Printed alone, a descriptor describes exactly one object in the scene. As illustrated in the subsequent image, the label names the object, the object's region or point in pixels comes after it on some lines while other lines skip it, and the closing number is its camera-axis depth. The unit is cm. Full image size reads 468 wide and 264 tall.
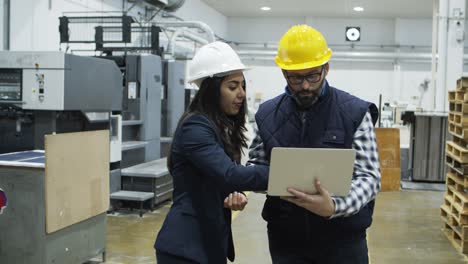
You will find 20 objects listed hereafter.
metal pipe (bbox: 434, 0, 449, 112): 742
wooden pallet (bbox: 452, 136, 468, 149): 465
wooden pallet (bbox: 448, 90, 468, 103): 443
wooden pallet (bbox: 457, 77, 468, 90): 456
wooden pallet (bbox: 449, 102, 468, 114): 442
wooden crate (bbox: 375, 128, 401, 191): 698
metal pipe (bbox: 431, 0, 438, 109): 782
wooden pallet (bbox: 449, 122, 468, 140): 438
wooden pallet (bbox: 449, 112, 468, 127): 444
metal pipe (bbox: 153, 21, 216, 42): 857
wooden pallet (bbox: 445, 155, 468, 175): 439
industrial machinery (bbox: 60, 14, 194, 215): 548
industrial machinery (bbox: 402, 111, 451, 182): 748
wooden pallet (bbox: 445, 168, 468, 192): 444
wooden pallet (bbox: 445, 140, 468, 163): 442
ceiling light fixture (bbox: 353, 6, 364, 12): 1187
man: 159
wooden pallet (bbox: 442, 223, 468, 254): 426
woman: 157
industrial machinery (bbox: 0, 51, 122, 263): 307
